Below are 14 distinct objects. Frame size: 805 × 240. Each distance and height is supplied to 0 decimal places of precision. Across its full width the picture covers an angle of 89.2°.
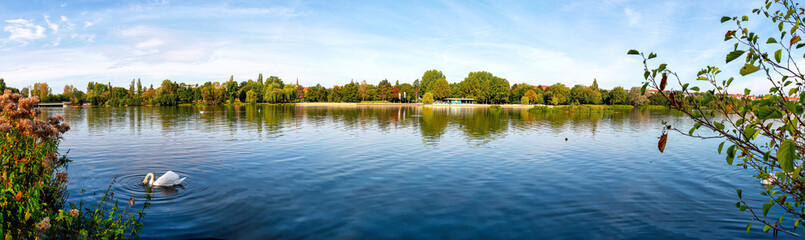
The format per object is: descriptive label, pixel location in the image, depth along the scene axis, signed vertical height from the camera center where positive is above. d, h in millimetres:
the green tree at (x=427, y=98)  165875 +1872
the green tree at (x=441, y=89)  172625 +5782
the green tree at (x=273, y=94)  157875 +3256
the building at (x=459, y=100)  172425 +1106
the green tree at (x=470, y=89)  170000 +5752
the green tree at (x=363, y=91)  180250 +5131
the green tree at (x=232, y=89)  181750 +5977
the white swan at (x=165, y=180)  14227 -2718
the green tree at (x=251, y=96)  163875 +2569
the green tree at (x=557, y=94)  171000 +3802
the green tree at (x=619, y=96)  172625 +2893
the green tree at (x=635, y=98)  157125 +1943
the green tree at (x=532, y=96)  172625 +2863
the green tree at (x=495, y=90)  164750 +5147
